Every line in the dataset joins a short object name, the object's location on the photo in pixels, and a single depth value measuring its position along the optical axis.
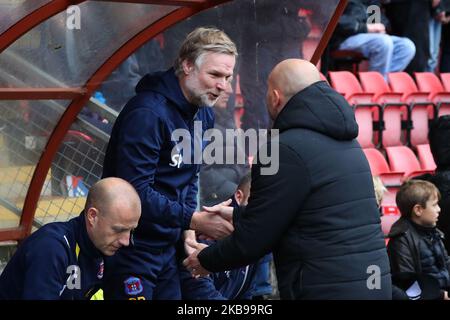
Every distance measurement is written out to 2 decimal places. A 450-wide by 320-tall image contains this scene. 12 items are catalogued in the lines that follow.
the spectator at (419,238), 6.65
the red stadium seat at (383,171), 9.60
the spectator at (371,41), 11.40
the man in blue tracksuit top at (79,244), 4.08
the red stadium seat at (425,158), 10.56
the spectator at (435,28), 12.71
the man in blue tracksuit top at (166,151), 4.62
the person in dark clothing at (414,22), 12.48
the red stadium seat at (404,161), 10.12
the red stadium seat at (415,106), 11.41
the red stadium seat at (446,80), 12.31
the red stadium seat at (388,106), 11.00
